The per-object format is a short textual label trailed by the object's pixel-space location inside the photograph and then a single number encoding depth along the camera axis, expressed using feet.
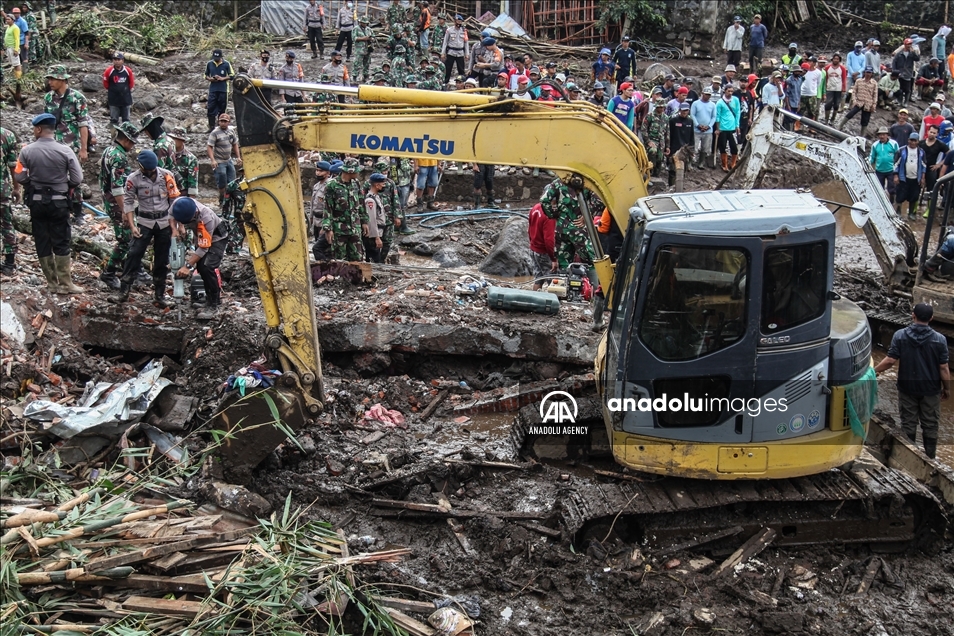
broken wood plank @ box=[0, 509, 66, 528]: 19.61
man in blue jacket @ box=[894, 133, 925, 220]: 53.78
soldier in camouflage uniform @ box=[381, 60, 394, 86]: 61.11
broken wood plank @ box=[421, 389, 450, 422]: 30.89
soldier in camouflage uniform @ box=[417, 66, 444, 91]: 56.91
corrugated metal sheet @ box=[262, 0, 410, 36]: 81.30
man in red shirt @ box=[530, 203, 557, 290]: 40.93
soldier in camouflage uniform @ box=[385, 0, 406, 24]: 75.15
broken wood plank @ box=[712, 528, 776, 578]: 23.24
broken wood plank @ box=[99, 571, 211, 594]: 19.36
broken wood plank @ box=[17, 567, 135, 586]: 18.61
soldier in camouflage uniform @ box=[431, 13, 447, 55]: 73.00
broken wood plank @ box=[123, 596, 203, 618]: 18.76
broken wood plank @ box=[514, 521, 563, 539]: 23.52
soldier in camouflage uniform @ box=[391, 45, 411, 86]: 62.08
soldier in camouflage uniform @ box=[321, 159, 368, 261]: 40.14
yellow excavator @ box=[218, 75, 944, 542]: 21.21
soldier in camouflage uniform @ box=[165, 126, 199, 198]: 40.52
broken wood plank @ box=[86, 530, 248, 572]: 19.17
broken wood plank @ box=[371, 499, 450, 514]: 24.34
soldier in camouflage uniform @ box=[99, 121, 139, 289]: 35.53
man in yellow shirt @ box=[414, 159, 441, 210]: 54.19
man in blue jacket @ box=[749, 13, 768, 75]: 72.74
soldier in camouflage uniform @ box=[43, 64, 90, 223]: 44.37
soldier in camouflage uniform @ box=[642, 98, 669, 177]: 56.08
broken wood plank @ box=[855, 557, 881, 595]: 22.90
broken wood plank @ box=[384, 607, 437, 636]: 19.63
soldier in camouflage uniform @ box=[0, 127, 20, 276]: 34.04
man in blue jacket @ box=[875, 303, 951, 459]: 27.66
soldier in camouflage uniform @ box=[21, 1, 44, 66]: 67.10
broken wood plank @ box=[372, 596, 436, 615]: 20.30
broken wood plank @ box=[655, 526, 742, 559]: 23.29
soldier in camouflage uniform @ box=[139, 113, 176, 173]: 38.69
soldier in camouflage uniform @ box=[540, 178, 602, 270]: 40.01
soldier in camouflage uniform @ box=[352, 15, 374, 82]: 67.75
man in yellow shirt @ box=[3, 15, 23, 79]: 63.52
